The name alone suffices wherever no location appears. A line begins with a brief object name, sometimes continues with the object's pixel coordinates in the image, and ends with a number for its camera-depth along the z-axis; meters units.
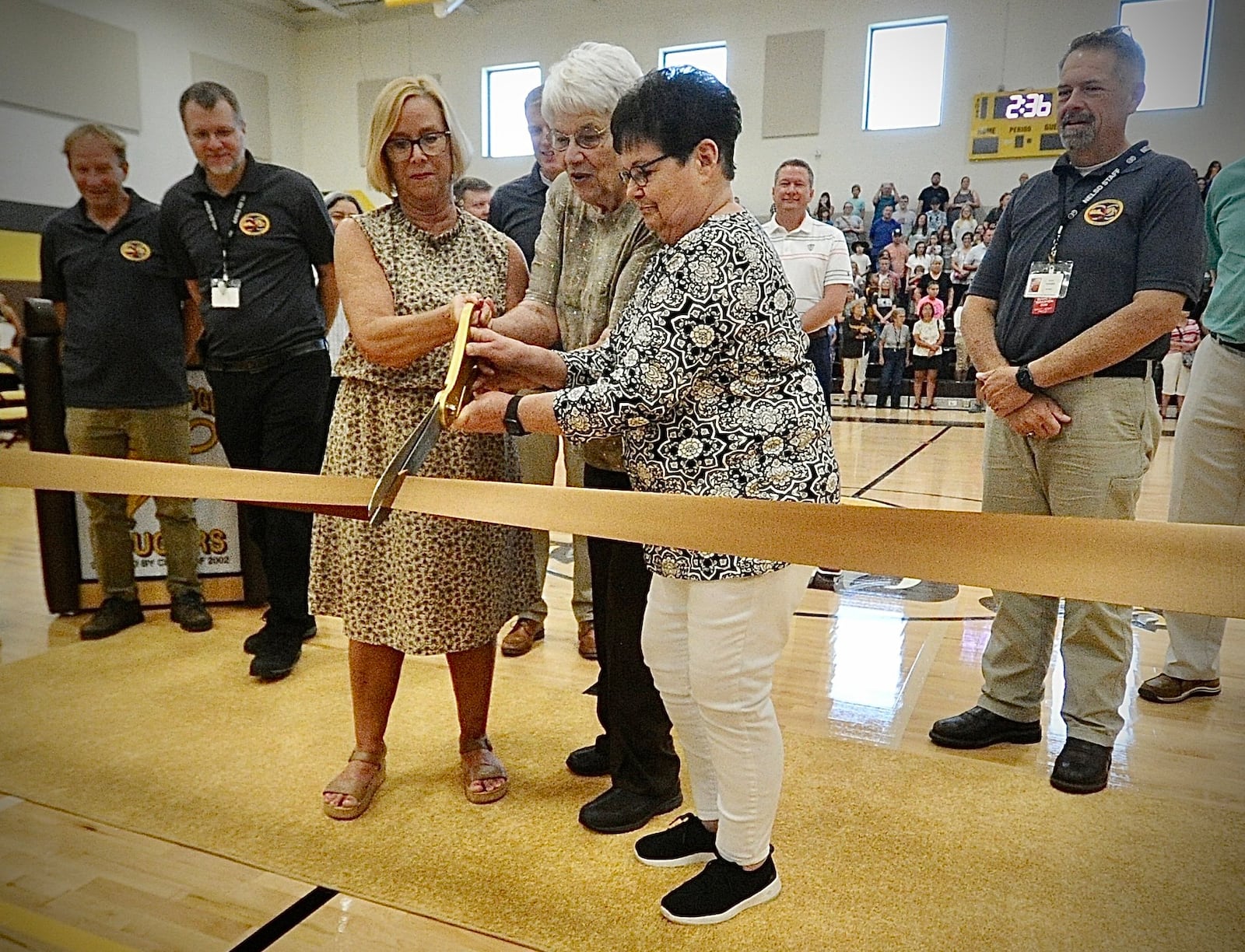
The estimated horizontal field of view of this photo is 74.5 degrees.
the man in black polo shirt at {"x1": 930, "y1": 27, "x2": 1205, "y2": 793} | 1.50
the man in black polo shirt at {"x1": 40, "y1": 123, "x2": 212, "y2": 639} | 2.08
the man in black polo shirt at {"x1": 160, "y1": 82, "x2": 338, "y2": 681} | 2.19
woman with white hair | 1.32
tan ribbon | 0.84
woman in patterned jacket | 1.10
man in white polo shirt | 3.19
